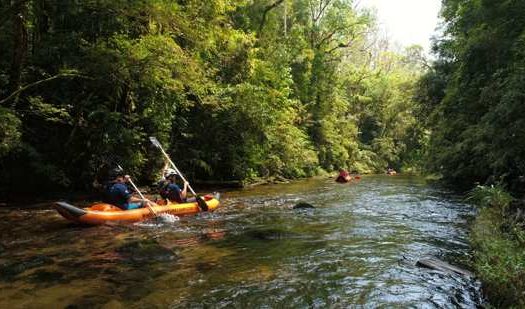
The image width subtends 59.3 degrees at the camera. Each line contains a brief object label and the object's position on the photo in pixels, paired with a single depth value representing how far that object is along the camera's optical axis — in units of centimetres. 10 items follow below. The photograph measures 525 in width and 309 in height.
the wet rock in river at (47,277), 559
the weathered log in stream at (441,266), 587
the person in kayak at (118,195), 998
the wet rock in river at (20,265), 582
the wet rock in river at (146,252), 670
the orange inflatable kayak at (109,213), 895
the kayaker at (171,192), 1167
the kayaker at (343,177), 2330
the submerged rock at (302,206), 1228
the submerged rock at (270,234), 834
